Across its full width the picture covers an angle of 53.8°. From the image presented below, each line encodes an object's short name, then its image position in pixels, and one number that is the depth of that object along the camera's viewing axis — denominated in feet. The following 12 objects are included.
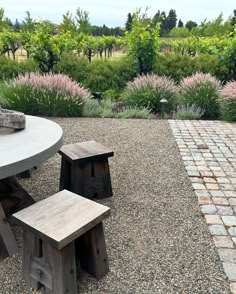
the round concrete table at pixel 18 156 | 4.18
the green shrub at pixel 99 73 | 18.48
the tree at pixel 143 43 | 16.95
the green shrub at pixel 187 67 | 18.41
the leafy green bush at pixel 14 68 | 18.66
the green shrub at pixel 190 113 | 13.41
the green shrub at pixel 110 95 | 16.83
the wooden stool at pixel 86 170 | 5.68
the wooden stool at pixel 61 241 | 3.43
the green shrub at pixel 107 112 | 13.42
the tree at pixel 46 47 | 17.20
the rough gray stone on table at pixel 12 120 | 5.19
